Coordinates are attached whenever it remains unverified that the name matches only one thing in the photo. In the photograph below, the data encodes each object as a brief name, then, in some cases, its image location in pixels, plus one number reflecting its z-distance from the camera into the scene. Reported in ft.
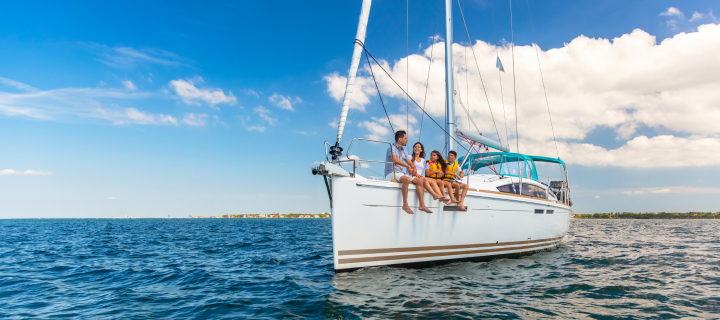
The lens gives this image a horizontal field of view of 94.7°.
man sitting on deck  19.80
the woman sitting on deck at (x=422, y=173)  20.59
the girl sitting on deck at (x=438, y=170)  21.20
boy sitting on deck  21.59
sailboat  18.95
